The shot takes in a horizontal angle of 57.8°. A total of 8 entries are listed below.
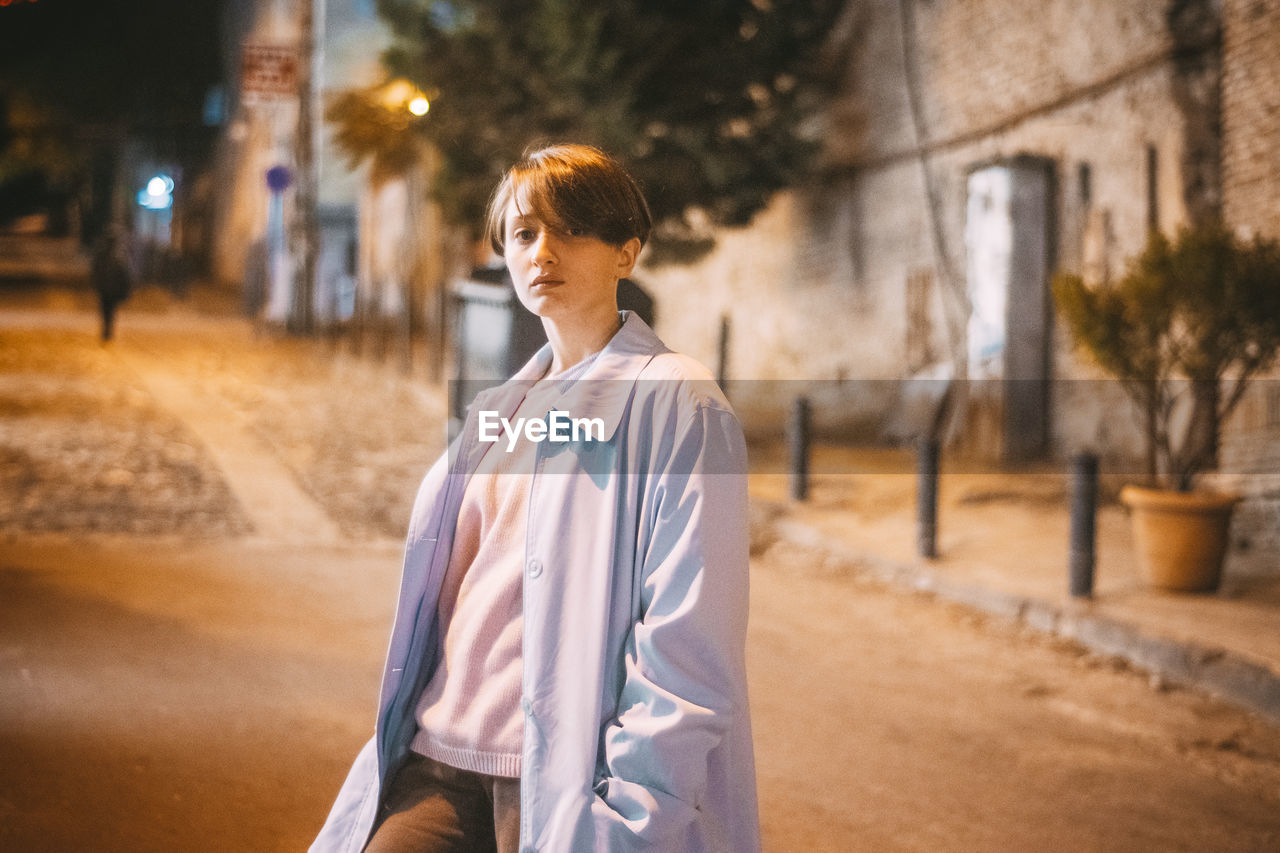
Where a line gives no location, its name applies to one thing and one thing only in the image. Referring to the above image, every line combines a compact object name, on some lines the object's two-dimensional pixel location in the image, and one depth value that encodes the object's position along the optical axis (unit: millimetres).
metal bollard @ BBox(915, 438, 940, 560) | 8016
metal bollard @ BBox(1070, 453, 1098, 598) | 6785
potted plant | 6738
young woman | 1627
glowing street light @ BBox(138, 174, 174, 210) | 40875
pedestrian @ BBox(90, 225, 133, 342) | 19609
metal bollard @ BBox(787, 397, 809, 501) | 9914
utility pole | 19844
